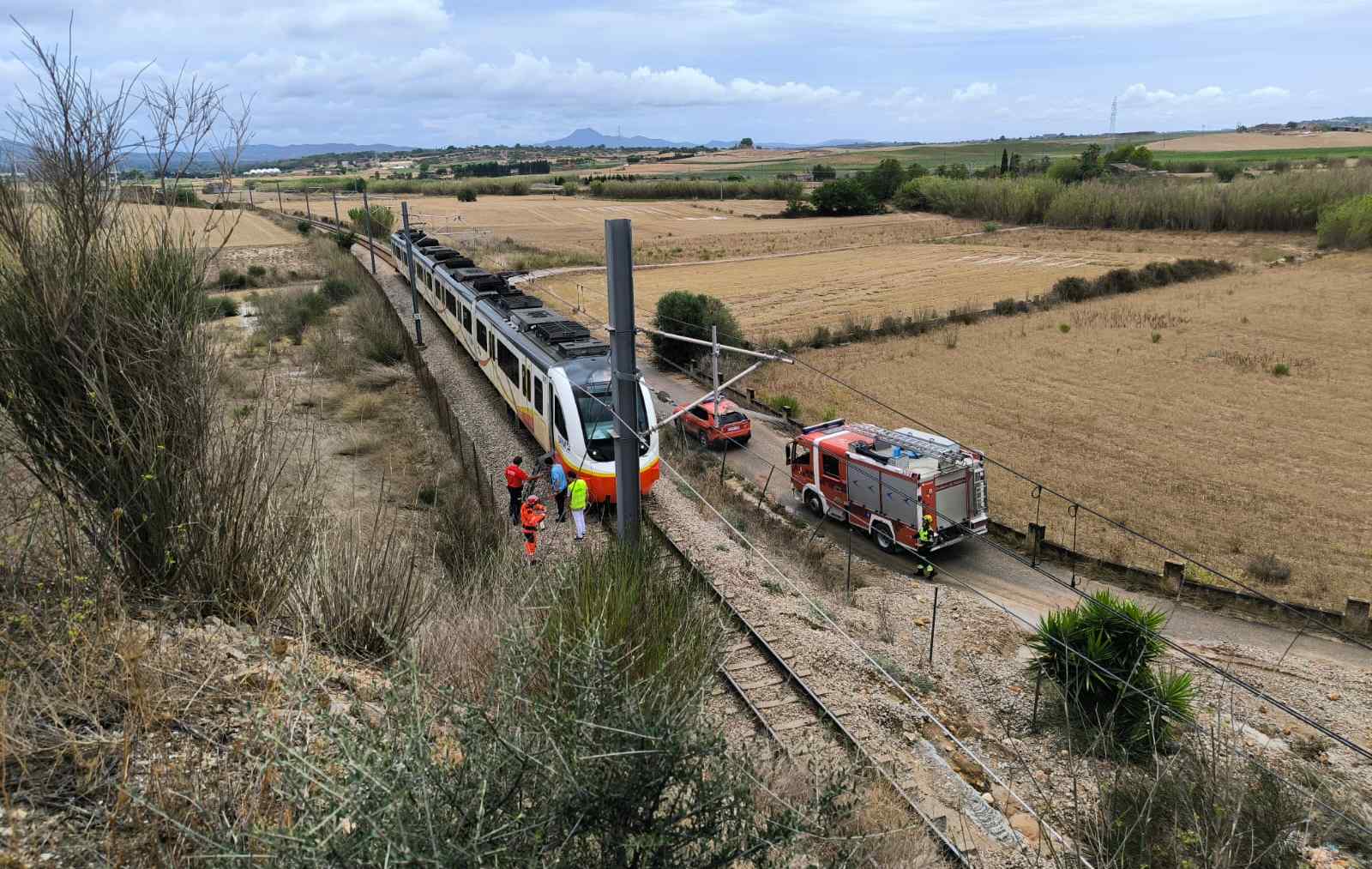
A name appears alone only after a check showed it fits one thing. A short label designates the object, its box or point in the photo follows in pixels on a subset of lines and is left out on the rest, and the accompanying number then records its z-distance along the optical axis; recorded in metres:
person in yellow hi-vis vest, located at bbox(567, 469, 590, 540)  12.53
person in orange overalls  11.92
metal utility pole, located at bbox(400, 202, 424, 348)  26.16
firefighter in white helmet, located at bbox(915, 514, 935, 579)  15.04
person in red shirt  13.07
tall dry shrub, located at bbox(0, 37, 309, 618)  5.01
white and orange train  13.65
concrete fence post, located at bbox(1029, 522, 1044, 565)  15.67
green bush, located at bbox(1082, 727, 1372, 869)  5.23
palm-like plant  9.11
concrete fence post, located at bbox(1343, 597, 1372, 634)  12.68
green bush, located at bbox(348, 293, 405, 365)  24.56
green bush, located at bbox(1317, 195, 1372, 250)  56.06
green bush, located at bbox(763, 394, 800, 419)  24.46
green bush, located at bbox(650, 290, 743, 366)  30.84
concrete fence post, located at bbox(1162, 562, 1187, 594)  14.21
